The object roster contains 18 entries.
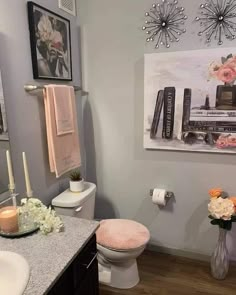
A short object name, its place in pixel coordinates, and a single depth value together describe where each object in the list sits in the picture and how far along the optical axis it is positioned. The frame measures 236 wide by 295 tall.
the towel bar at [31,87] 1.64
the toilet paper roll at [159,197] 2.10
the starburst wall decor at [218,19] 1.76
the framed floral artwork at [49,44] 1.67
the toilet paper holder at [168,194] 2.15
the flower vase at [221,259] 1.94
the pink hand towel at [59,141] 1.73
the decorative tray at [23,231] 1.21
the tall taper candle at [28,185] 1.32
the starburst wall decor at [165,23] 1.89
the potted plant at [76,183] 1.94
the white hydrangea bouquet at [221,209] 1.81
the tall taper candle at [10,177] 1.33
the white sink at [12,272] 0.89
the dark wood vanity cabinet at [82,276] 1.04
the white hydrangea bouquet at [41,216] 1.25
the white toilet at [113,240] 1.72
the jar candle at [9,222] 1.22
